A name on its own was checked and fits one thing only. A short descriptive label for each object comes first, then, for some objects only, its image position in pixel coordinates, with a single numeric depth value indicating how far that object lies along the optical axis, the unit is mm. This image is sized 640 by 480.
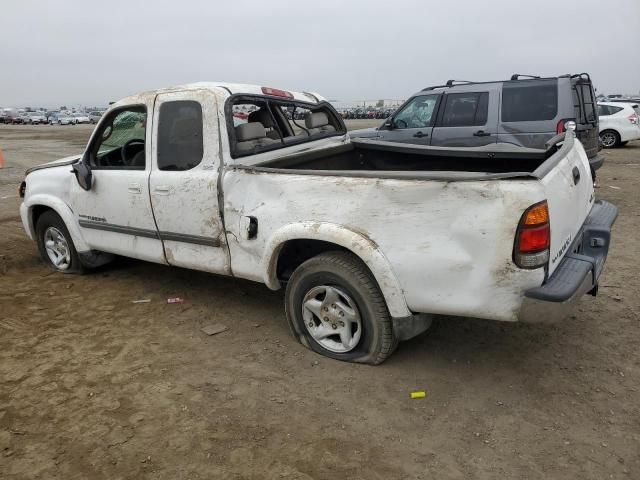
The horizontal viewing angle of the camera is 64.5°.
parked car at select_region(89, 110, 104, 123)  60178
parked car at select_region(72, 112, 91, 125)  56344
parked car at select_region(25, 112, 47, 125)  56812
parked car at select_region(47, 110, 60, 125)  55844
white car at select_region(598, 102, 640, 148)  15312
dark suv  7332
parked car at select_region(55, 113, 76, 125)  54688
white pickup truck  2648
